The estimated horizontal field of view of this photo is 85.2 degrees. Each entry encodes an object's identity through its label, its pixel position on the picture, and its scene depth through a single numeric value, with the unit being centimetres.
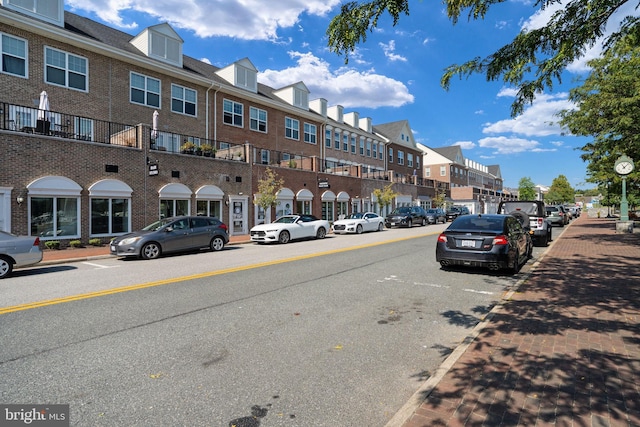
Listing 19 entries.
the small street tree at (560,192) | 8594
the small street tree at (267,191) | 2197
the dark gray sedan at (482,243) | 845
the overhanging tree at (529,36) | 472
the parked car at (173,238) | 1238
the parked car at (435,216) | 3478
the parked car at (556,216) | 2727
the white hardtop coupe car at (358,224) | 2400
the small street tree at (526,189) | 8300
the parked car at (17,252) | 903
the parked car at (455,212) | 4044
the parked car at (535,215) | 1496
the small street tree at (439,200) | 5016
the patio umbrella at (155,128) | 1828
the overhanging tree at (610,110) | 1302
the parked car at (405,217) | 2941
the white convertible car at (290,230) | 1750
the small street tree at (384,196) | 3538
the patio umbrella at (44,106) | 1447
